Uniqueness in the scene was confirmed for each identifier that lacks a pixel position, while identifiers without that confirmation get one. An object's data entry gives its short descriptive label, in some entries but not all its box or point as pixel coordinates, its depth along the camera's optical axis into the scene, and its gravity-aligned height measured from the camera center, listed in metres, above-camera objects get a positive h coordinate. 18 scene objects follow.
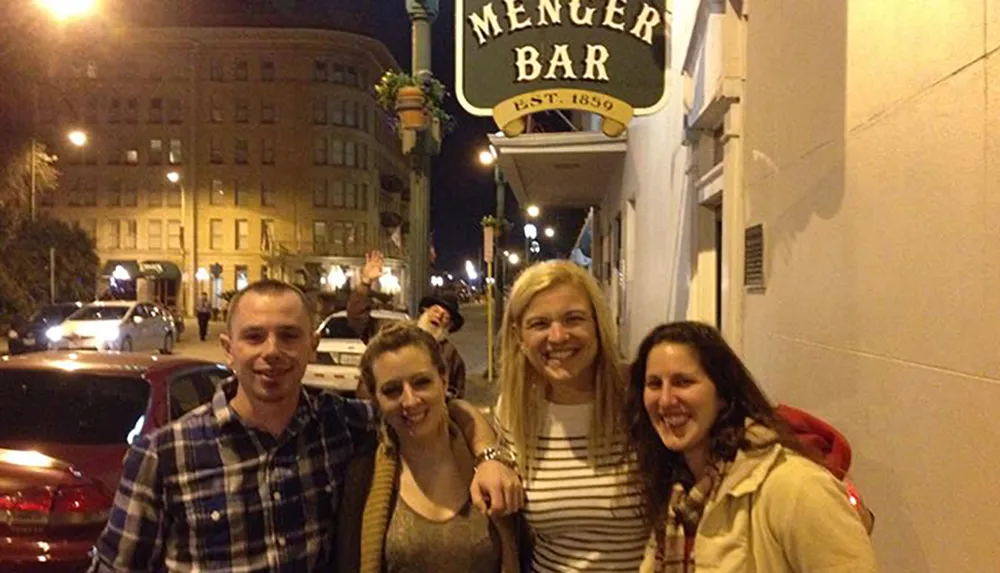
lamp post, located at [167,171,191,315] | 61.12 +0.76
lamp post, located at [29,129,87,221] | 26.48 +3.38
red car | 4.61 -0.93
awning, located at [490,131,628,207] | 11.34 +1.55
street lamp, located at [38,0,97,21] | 13.96 +4.14
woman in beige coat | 1.88 -0.46
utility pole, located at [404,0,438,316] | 9.03 +0.90
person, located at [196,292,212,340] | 31.14 -1.53
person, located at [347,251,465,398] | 6.90 -0.36
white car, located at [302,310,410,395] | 14.24 -1.36
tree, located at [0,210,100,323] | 30.03 +0.28
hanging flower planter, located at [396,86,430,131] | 8.94 +1.62
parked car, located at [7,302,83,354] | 21.30 -1.40
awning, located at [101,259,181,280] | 53.32 +0.14
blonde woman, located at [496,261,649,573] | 2.57 -0.44
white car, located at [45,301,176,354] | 20.50 -1.35
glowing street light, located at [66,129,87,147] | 31.03 +4.56
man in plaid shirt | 2.42 -0.55
